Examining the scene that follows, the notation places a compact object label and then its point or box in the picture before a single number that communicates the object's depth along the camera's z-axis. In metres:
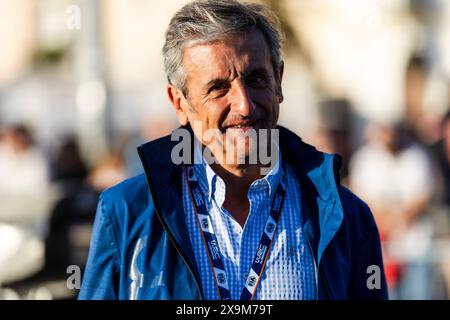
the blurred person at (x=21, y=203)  16.16
